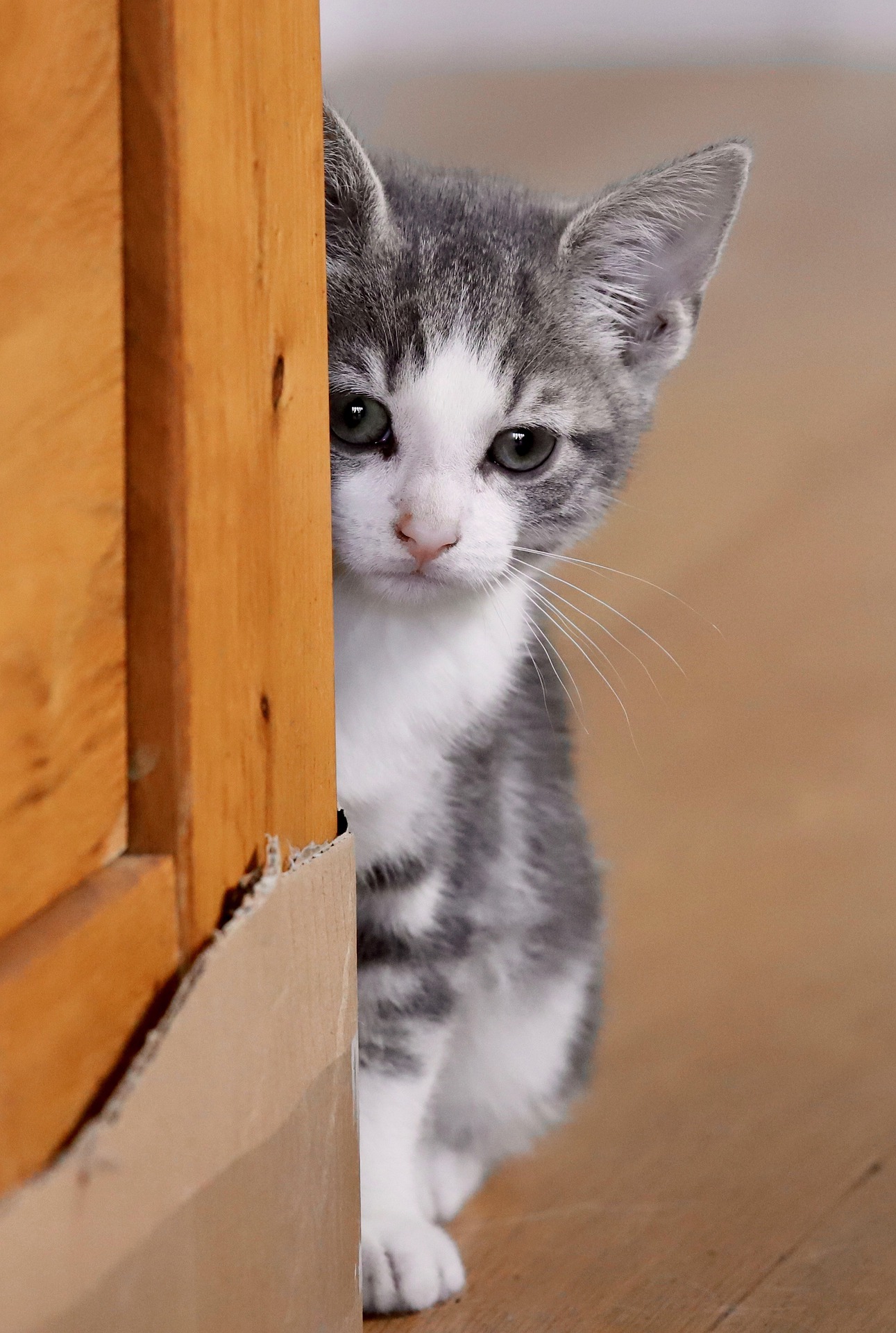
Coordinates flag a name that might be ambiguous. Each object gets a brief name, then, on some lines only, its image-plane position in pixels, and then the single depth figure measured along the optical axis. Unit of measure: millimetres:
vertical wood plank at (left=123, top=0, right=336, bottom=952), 781
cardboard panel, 772
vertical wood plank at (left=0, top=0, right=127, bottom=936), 766
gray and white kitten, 874
